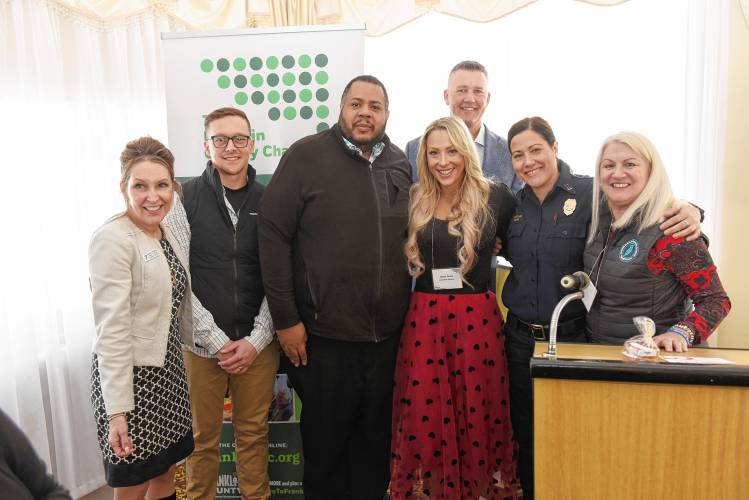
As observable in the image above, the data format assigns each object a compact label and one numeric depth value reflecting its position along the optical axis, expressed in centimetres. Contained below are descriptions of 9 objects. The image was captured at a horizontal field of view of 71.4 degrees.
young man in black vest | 213
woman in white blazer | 169
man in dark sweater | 205
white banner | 255
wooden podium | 134
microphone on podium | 161
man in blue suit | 282
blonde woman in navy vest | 172
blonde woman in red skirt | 211
